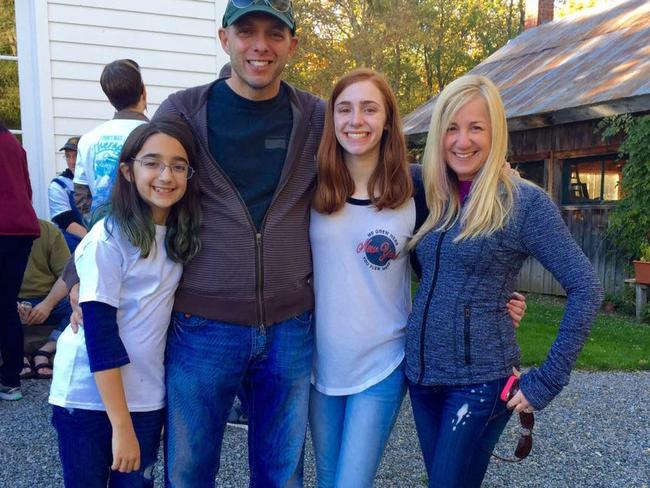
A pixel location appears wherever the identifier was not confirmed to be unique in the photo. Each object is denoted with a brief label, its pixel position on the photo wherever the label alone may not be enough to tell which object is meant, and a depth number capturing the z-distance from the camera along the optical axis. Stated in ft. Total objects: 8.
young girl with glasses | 6.23
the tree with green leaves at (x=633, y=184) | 28.02
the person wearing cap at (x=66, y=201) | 14.92
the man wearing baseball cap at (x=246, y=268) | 6.86
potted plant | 27.17
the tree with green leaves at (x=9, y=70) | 16.62
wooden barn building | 28.68
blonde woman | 6.50
